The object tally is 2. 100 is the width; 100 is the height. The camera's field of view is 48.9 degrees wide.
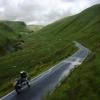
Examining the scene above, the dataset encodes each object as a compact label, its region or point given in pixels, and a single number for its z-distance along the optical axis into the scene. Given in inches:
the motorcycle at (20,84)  540.6
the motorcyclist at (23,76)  560.8
